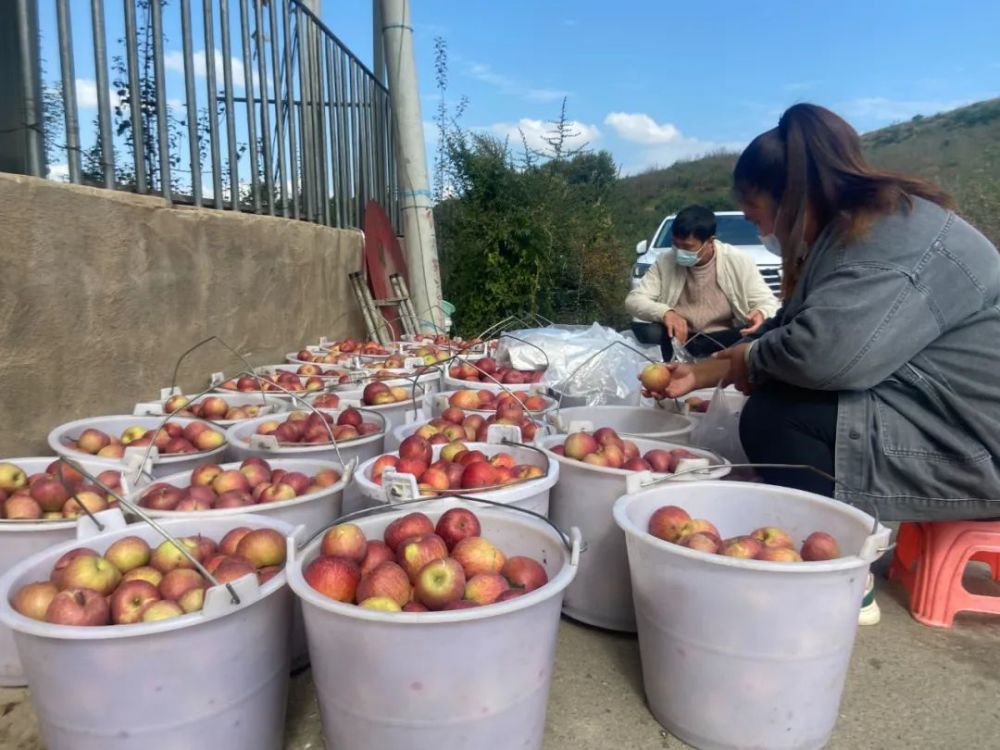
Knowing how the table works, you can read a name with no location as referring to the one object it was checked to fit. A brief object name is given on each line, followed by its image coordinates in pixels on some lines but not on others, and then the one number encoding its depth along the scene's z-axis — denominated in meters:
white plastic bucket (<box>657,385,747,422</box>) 3.36
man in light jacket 4.82
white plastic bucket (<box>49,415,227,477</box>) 2.72
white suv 9.78
